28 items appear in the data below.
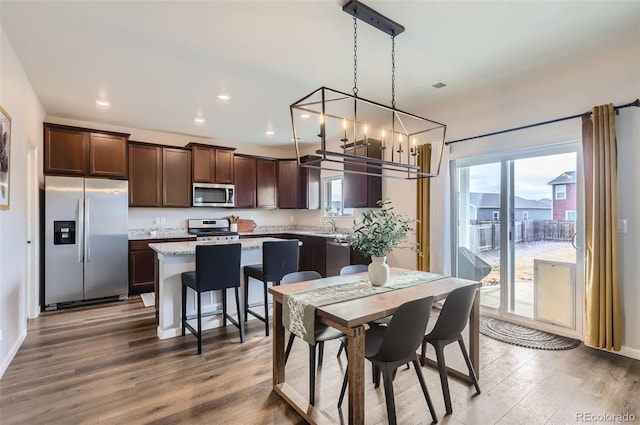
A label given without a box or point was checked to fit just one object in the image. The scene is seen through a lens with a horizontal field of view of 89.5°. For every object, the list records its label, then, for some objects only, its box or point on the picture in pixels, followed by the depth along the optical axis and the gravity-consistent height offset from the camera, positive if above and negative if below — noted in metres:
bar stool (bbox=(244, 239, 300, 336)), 3.32 -0.52
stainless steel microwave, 5.62 +0.34
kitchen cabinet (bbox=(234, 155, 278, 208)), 6.13 +0.63
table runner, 1.93 -0.55
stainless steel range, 5.67 -0.27
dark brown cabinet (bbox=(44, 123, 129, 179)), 4.28 +0.88
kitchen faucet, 6.17 -0.20
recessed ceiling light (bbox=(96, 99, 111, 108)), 4.00 +1.42
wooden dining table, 1.74 -0.63
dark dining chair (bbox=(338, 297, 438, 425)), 1.75 -0.74
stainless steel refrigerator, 4.16 -0.35
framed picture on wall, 2.49 +0.48
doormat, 3.02 -1.24
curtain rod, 2.72 +0.90
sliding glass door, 3.25 -0.21
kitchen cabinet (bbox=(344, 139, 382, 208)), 4.78 +0.42
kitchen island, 3.23 -0.81
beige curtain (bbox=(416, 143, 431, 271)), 4.12 +0.03
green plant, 2.36 -0.16
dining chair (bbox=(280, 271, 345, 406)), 2.09 -0.85
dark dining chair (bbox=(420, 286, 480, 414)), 2.04 -0.72
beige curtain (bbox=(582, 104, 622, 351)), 2.77 -0.16
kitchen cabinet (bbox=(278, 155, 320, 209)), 6.58 +0.54
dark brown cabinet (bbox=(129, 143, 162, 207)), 5.06 +0.62
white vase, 2.41 -0.44
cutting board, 6.39 -0.22
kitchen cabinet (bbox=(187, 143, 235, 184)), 5.56 +0.90
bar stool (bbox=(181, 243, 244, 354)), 2.93 -0.57
